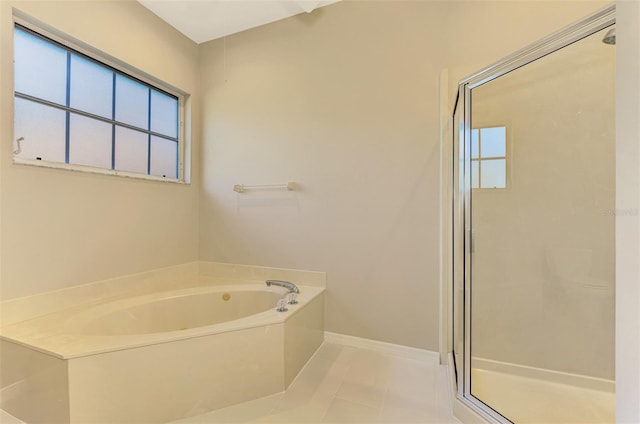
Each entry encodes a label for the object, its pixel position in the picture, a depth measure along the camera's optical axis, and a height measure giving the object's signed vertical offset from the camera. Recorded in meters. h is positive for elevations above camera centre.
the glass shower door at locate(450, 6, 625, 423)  1.34 -0.15
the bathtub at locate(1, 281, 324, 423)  1.10 -0.75
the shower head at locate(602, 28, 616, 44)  0.83 +0.60
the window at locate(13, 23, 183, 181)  1.46 +0.68
